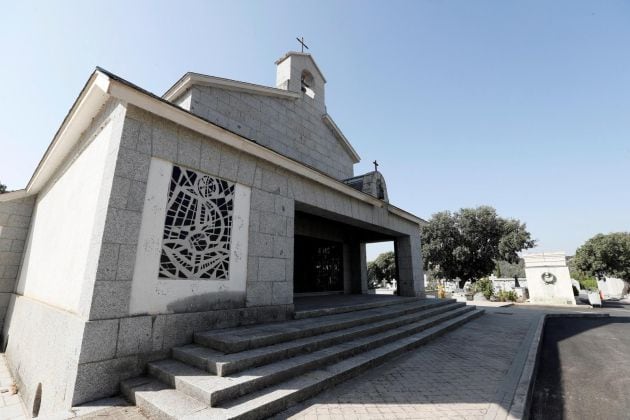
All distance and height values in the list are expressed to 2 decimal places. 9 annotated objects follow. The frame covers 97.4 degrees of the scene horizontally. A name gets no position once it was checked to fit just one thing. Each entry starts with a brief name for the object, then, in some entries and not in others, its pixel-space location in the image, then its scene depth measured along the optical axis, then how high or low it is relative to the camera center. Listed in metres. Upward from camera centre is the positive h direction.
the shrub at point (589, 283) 34.09 -1.09
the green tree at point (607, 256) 29.55 +2.01
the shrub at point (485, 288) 21.77 -1.13
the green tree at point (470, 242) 27.53 +3.14
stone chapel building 3.80 +0.61
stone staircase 3.05 -1.31
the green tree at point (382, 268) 47.78 +0.78
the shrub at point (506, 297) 21.38 -1.76
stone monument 20.78 -0.41
